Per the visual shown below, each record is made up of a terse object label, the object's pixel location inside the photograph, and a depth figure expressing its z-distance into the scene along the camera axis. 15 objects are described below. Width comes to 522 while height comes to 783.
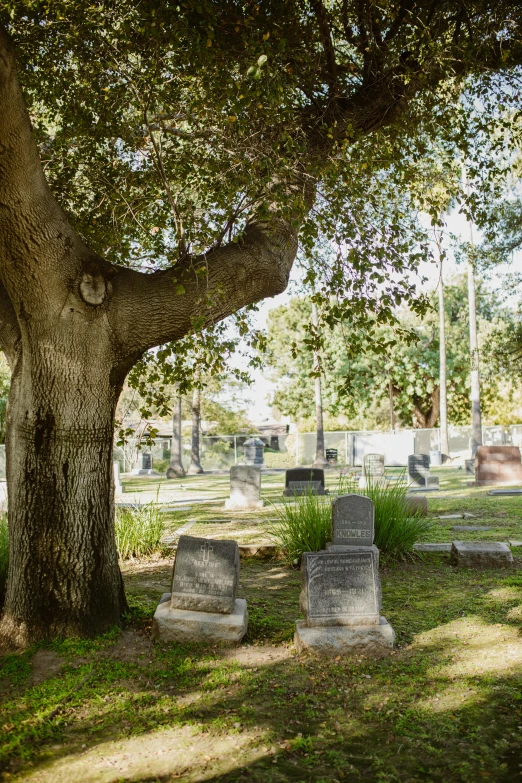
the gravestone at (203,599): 5.65
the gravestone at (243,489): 16.02
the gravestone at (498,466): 20.71
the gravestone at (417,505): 9.92
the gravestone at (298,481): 17.58
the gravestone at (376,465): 22.09
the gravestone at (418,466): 22.69
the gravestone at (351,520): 8.42
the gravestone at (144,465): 33.34
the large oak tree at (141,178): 5.32
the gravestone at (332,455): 39.09
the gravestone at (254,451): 27.73
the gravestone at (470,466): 26.56
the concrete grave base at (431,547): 9.27
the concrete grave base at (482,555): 8.39
